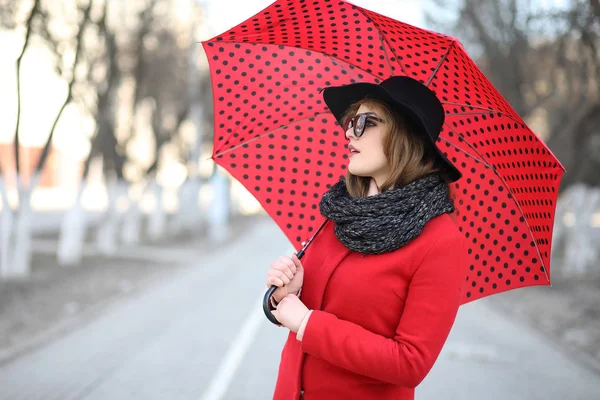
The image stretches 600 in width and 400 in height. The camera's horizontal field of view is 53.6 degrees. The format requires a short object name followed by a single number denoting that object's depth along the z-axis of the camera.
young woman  1.78
